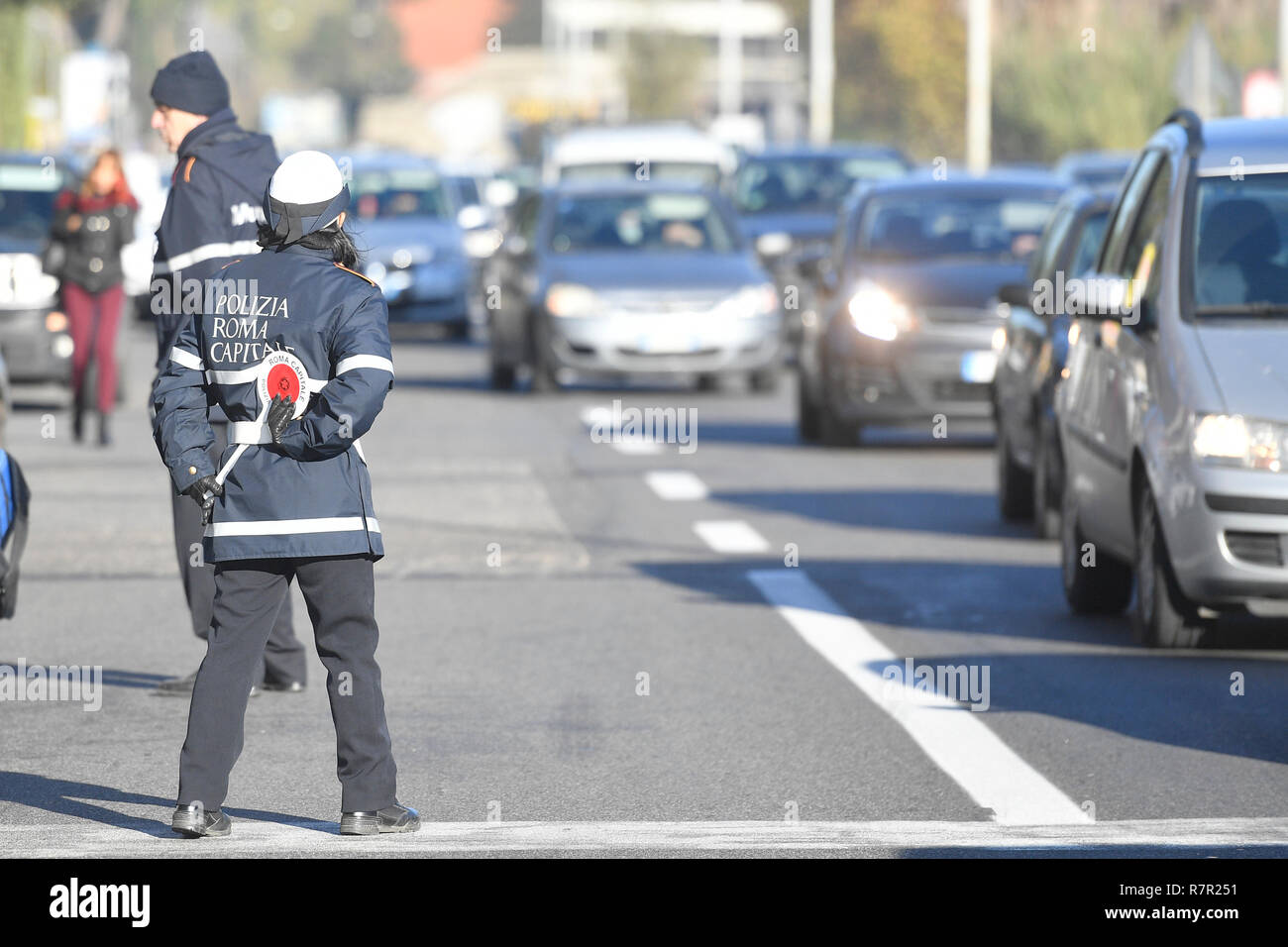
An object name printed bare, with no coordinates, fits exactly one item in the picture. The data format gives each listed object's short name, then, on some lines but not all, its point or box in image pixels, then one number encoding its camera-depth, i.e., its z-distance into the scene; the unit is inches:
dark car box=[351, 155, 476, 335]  1174.3
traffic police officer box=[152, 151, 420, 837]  261.4
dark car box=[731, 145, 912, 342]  1046.4
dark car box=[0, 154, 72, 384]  778.2
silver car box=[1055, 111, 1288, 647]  358.0
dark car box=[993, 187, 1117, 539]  493.4
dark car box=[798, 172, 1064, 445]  676.7
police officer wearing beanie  351.3
